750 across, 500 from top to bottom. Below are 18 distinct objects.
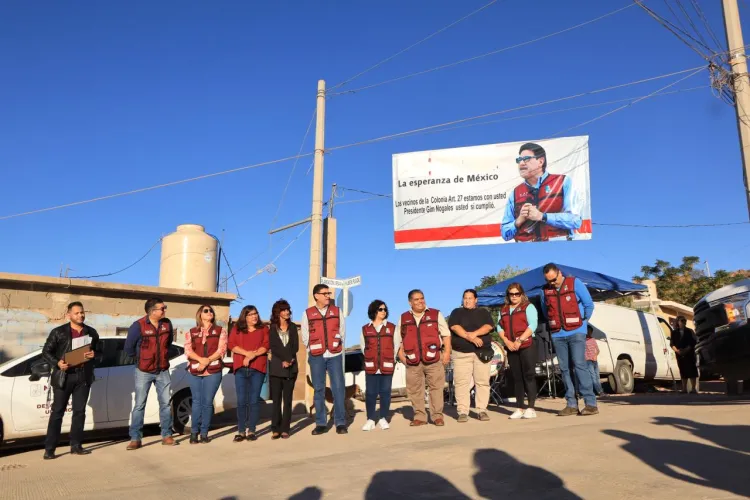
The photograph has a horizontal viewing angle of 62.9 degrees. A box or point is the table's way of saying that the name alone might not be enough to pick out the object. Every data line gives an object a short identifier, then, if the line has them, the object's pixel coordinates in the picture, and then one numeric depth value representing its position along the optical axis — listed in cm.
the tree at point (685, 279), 3428
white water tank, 1805
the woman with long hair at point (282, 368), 794
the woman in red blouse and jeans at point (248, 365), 789
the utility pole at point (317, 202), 1218
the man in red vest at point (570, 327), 768
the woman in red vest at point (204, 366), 775
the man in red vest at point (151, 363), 753
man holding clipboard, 712
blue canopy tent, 1224
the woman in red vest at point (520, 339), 830
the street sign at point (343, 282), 1062
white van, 1290
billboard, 1327
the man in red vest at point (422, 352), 818
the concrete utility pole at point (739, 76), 941
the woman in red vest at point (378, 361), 819
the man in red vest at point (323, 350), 798
